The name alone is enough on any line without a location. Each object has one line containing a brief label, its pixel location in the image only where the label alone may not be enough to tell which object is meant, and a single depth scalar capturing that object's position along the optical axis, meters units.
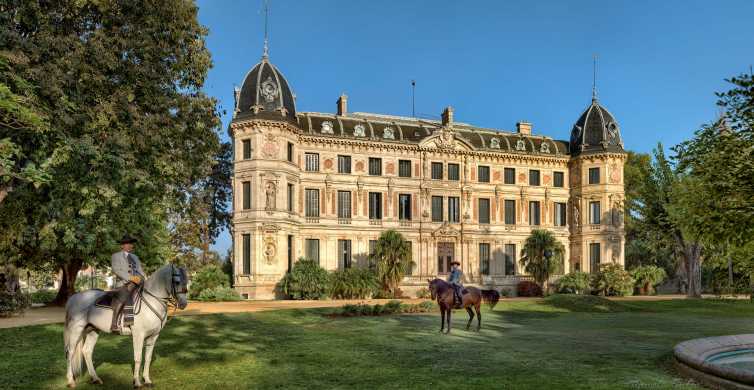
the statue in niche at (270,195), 43.09
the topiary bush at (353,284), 41.91
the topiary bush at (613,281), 48.59
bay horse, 19.09
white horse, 10.66
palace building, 43.41
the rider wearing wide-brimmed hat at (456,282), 19.31
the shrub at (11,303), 23.70
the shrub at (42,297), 40.64
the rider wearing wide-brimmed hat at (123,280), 10.58
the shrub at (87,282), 53.35
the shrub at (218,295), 40.00
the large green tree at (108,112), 18.06
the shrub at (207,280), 42.12
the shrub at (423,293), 46.12
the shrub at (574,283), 49.72
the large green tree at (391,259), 43.44
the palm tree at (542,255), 48.22
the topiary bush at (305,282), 41.41
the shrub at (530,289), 49.78
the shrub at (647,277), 51.53
